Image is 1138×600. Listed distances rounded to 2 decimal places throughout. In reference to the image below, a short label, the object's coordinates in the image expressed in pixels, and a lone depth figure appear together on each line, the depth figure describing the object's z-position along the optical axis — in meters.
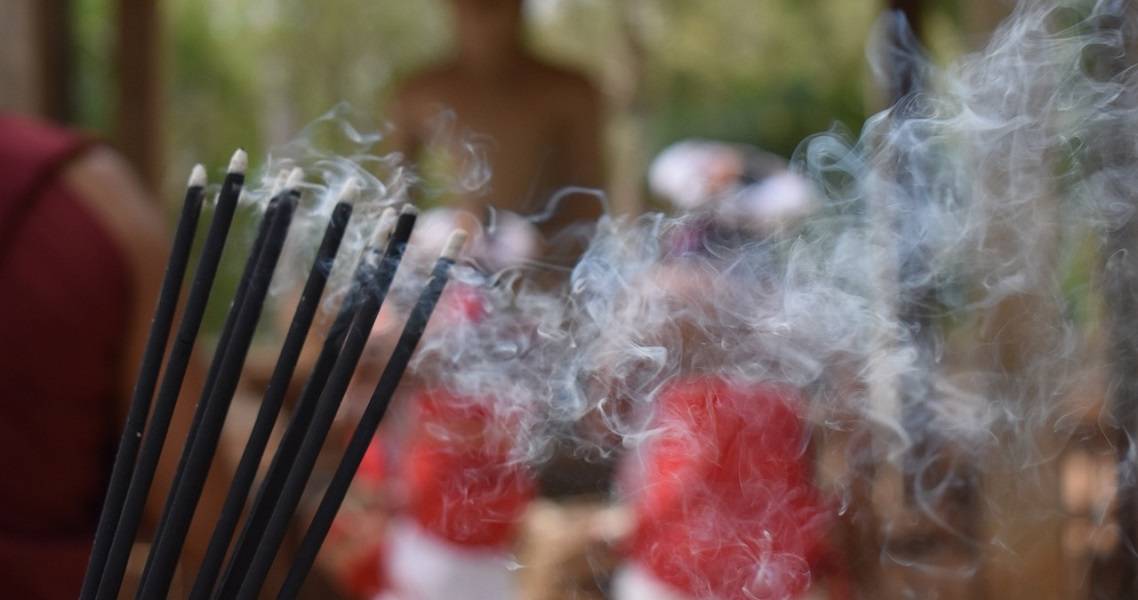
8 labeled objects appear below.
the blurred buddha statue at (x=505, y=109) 1.44
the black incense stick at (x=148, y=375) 0.44
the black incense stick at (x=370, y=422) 0.44
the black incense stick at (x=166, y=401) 0.44
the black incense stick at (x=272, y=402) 0.44
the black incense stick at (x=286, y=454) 0.44
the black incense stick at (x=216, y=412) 0.44
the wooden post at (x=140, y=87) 1.41
